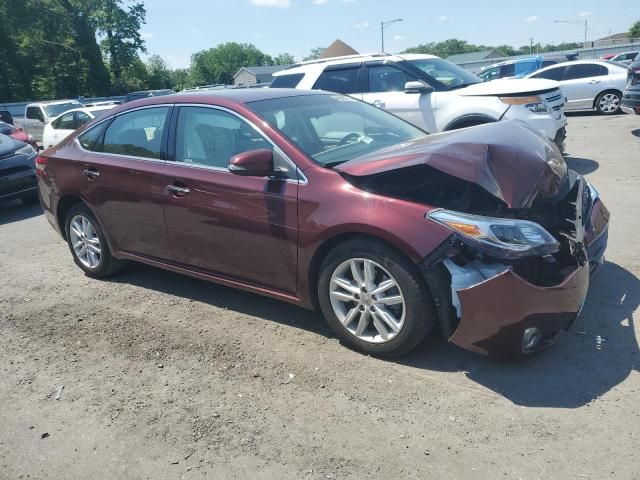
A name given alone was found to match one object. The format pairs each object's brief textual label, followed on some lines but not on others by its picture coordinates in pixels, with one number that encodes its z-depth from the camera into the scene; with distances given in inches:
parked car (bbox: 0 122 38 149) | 482.7
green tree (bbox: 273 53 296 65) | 5132.9
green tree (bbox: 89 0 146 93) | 2086.6
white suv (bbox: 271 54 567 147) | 309.7
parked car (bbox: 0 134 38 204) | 347.3
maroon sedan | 121.9
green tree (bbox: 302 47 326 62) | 3583.7
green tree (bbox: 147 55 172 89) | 2388.0
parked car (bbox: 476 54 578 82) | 886.0
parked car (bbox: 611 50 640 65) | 1176.7
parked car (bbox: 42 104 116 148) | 571.2
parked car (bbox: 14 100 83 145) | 771.4
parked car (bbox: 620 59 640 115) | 419.5
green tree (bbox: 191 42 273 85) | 4116.6
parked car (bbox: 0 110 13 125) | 841.1
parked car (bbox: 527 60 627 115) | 617.0
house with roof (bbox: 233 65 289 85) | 3070.9
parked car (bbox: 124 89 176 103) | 937.6
